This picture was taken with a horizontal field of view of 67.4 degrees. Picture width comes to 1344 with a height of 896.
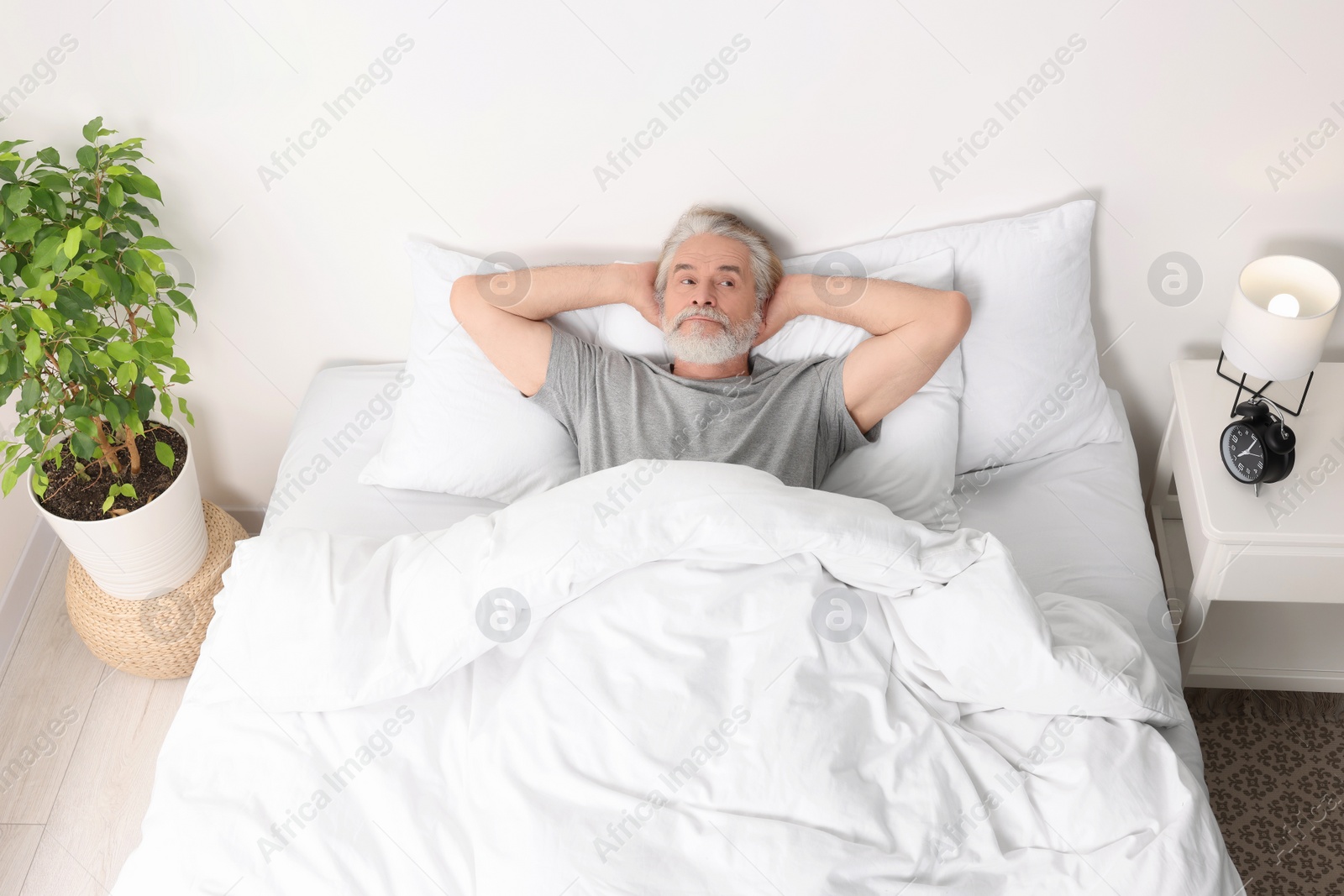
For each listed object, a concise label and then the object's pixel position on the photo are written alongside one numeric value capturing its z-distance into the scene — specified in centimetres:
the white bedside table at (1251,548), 163
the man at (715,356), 174
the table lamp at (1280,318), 161
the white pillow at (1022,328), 180
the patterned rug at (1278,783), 181
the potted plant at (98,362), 164
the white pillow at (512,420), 177
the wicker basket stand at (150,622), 202
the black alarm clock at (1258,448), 163
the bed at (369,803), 123
